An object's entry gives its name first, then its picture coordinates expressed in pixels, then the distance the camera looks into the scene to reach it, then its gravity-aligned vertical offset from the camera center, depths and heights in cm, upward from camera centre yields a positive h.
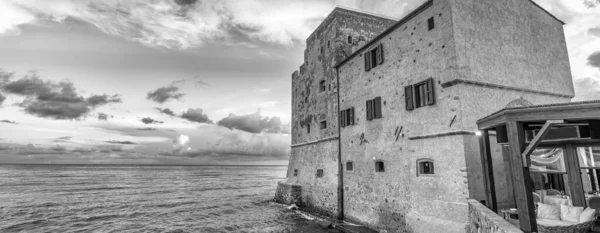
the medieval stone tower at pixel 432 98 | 1102 +276
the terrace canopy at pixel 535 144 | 581 +43
